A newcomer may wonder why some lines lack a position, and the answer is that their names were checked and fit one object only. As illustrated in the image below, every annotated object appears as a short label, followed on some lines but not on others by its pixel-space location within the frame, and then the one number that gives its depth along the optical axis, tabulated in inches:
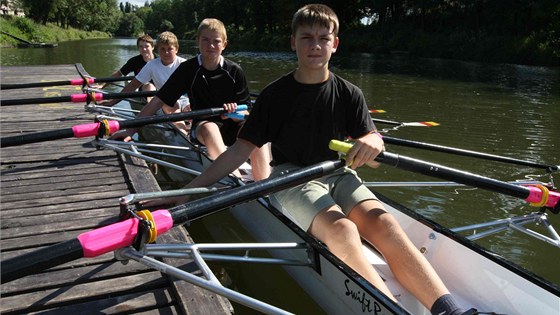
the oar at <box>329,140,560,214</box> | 116.2
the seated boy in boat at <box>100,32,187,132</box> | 286.2
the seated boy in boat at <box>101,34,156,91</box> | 359.3
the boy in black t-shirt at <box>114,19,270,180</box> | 205.9
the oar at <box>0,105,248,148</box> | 154.0
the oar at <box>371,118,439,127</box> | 266.5
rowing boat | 107.4
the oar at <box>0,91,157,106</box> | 247.0
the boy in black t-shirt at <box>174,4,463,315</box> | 122.0
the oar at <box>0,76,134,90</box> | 305.4
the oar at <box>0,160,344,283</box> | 72.6
